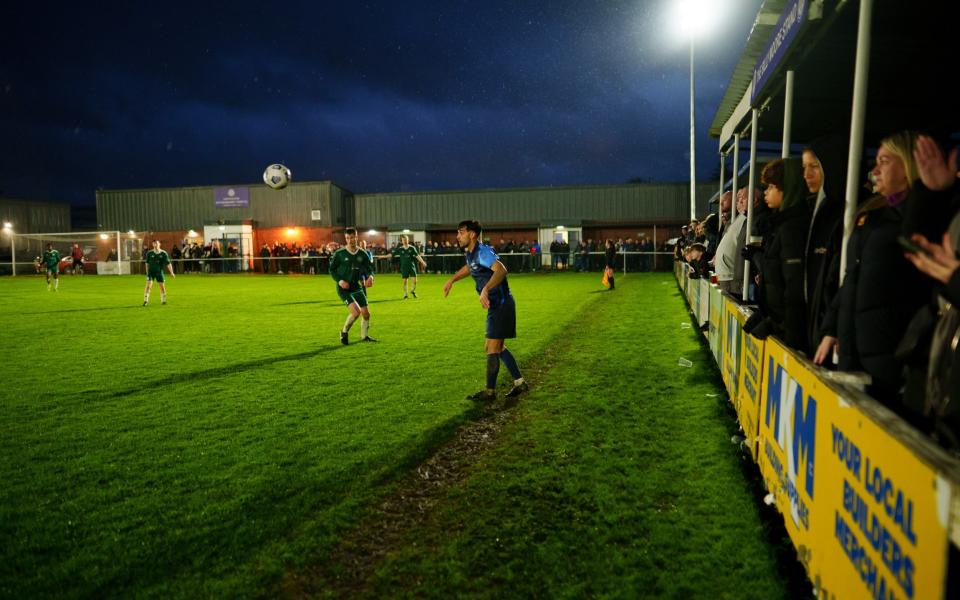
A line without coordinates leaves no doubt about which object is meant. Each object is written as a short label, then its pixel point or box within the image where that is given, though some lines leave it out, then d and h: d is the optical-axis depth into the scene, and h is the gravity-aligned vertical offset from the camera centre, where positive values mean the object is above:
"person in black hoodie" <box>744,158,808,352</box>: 3.57 +0.00
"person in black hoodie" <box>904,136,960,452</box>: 2.00 -0.04
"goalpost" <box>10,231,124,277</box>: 38.41 +1.58
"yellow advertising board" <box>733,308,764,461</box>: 4.32 -1.03
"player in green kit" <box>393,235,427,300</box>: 19.72 +0.17
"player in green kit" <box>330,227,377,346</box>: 10.40 -0.25
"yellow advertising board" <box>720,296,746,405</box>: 5.40 -0.84
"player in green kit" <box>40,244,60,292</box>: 24.08 +0.43
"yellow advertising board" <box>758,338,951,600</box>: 1.68 -0.90
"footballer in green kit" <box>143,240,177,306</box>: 17.27 +0.17
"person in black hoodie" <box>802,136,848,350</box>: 3.25 +0.16
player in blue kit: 6.40 -0.36
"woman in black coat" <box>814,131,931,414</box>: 2.59 -0.12
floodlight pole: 19.81 +2.82
